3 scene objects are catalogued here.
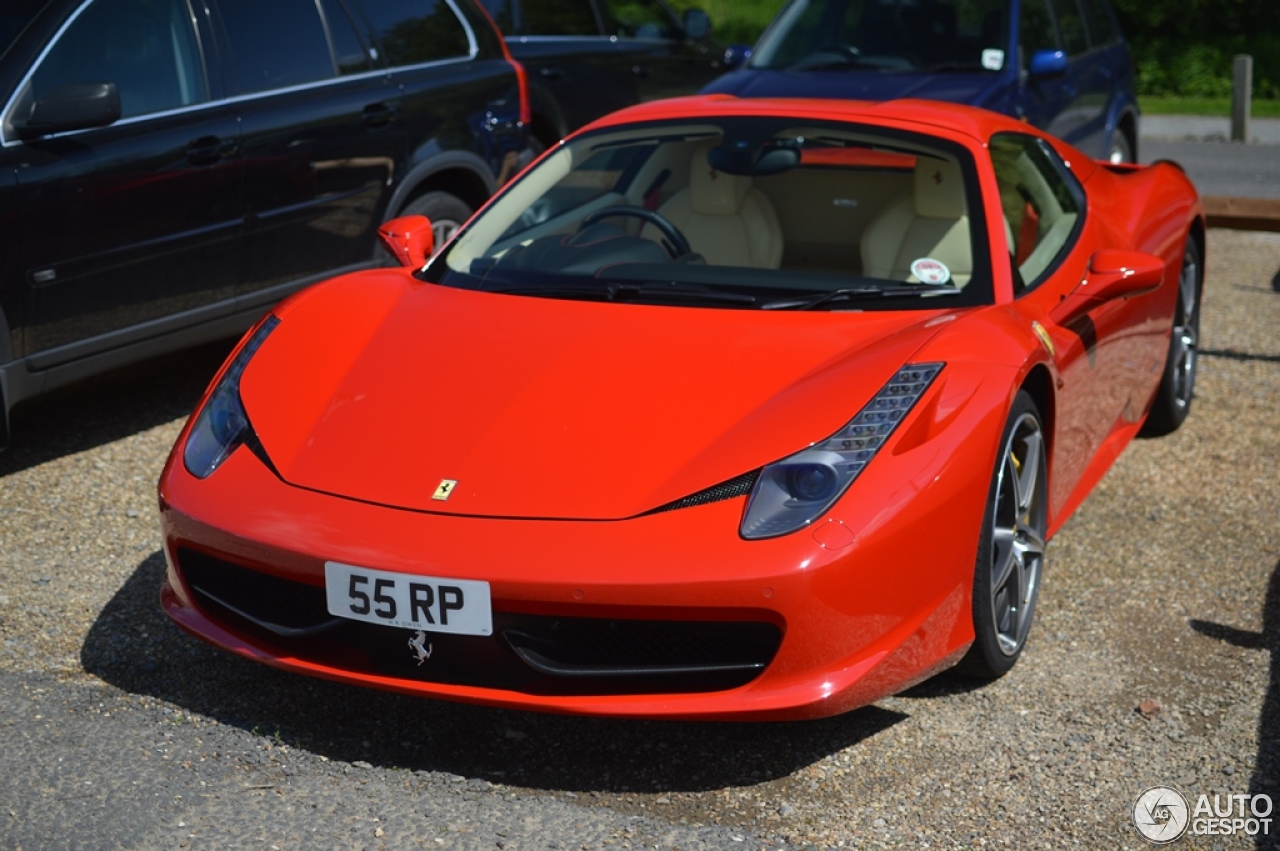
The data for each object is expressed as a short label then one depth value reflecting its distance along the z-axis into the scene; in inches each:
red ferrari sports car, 125.5
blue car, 316.2
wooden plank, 283.6
